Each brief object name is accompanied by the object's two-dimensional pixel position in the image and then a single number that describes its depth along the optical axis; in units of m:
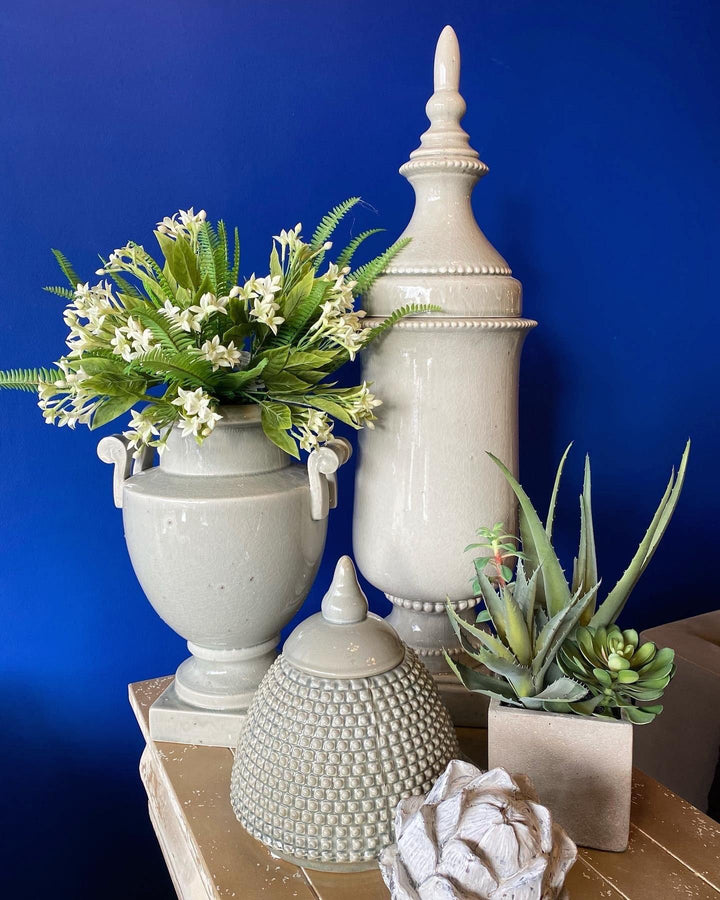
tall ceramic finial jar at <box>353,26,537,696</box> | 0.82
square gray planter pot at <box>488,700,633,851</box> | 0.61
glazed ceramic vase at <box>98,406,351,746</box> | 0.75
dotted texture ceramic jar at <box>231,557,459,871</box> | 0.57
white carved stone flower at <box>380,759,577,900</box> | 0.47
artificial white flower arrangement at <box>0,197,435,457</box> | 0.71
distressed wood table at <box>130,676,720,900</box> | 0.59
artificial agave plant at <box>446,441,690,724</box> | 0.63
